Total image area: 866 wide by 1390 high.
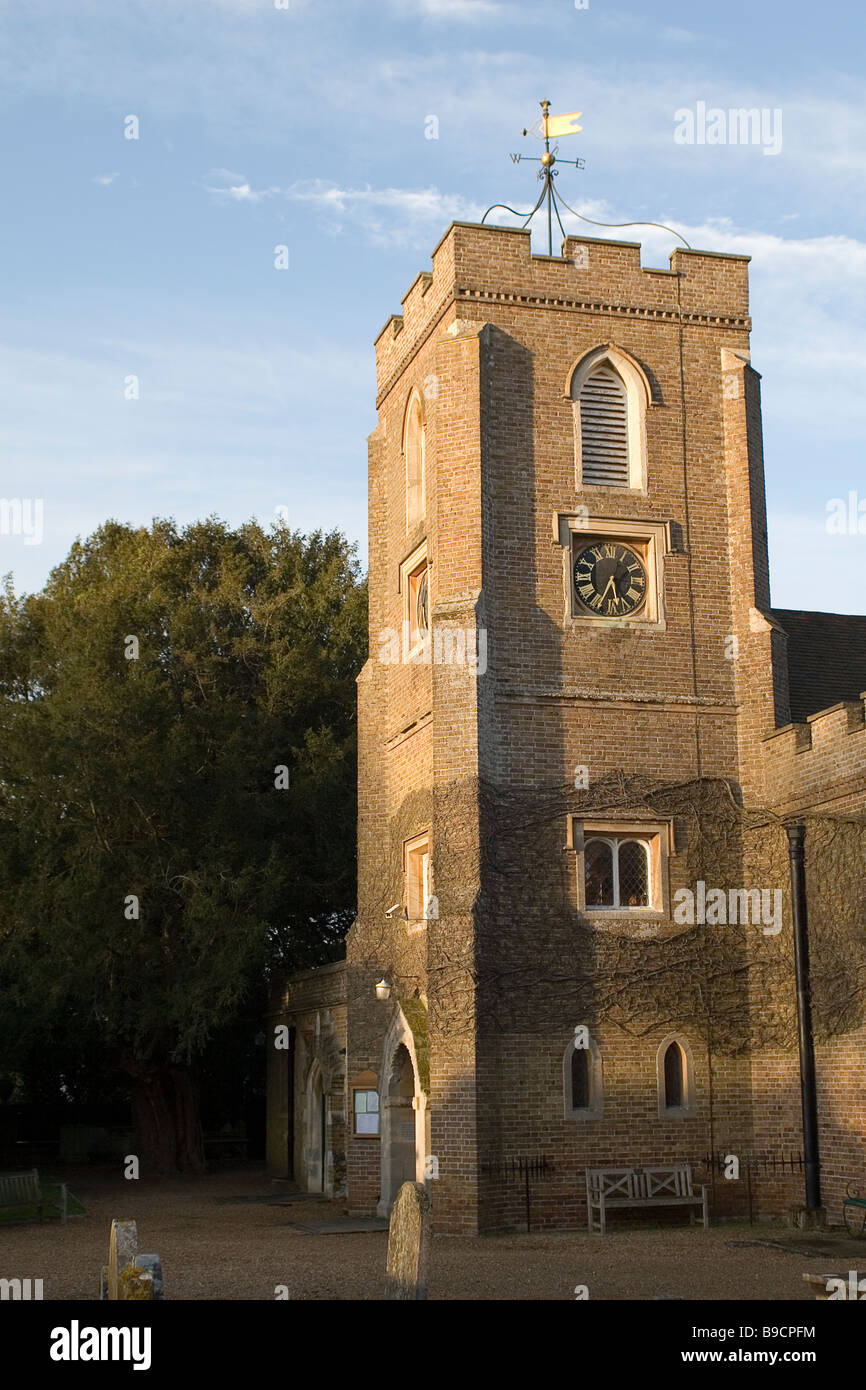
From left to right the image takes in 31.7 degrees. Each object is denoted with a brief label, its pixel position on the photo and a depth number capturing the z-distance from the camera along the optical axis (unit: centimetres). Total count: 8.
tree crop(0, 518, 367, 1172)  2705
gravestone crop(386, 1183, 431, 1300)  1009
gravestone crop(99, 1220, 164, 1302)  1005
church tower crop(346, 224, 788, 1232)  1980
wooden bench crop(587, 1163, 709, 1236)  1917
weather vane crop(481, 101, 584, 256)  2333
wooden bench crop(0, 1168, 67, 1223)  2041
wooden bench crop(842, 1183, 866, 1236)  1789
